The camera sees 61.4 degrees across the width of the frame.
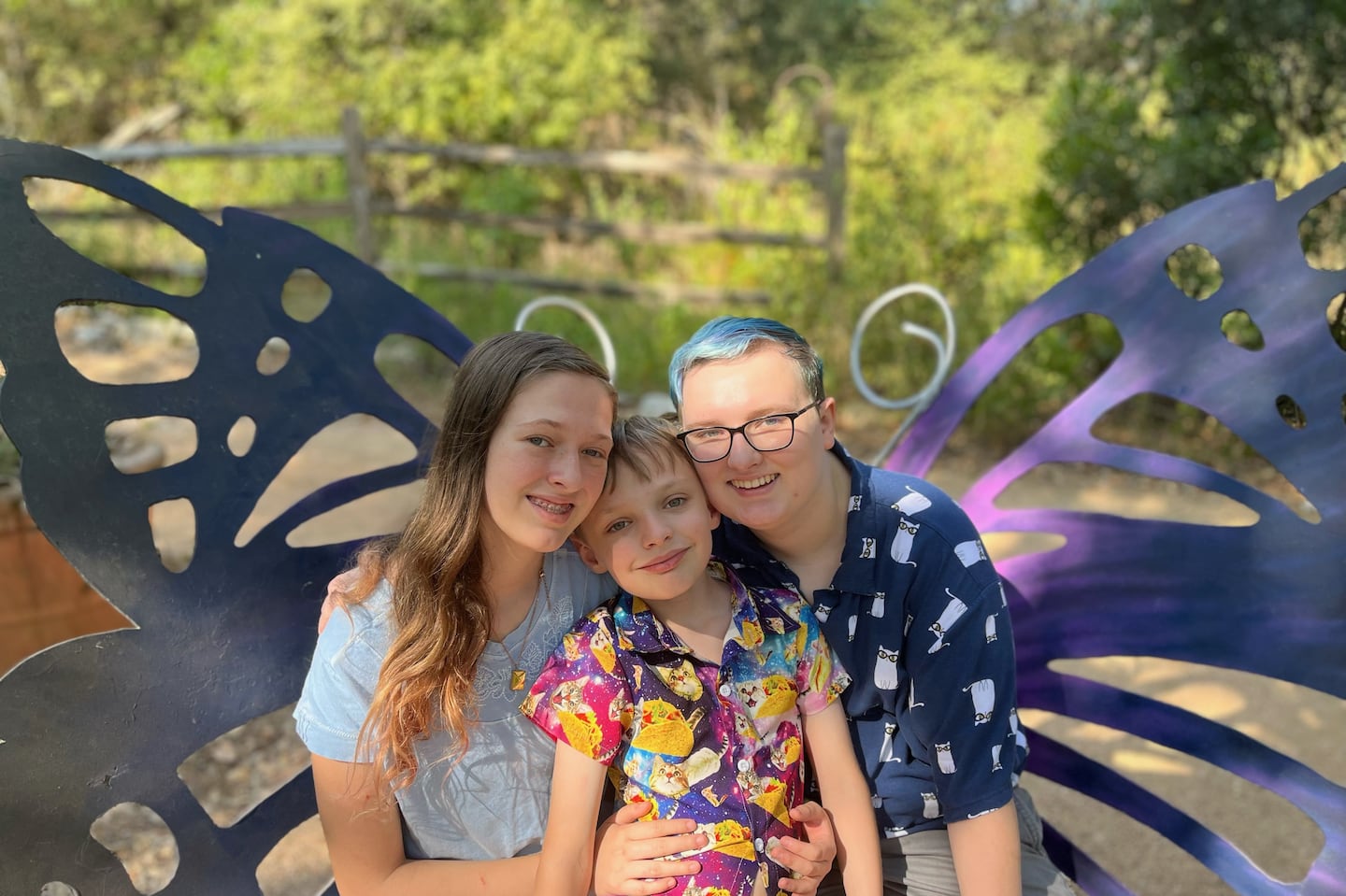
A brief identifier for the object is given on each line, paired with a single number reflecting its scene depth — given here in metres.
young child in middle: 1.47
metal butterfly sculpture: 1.38
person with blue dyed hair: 1.50
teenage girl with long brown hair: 1.43
